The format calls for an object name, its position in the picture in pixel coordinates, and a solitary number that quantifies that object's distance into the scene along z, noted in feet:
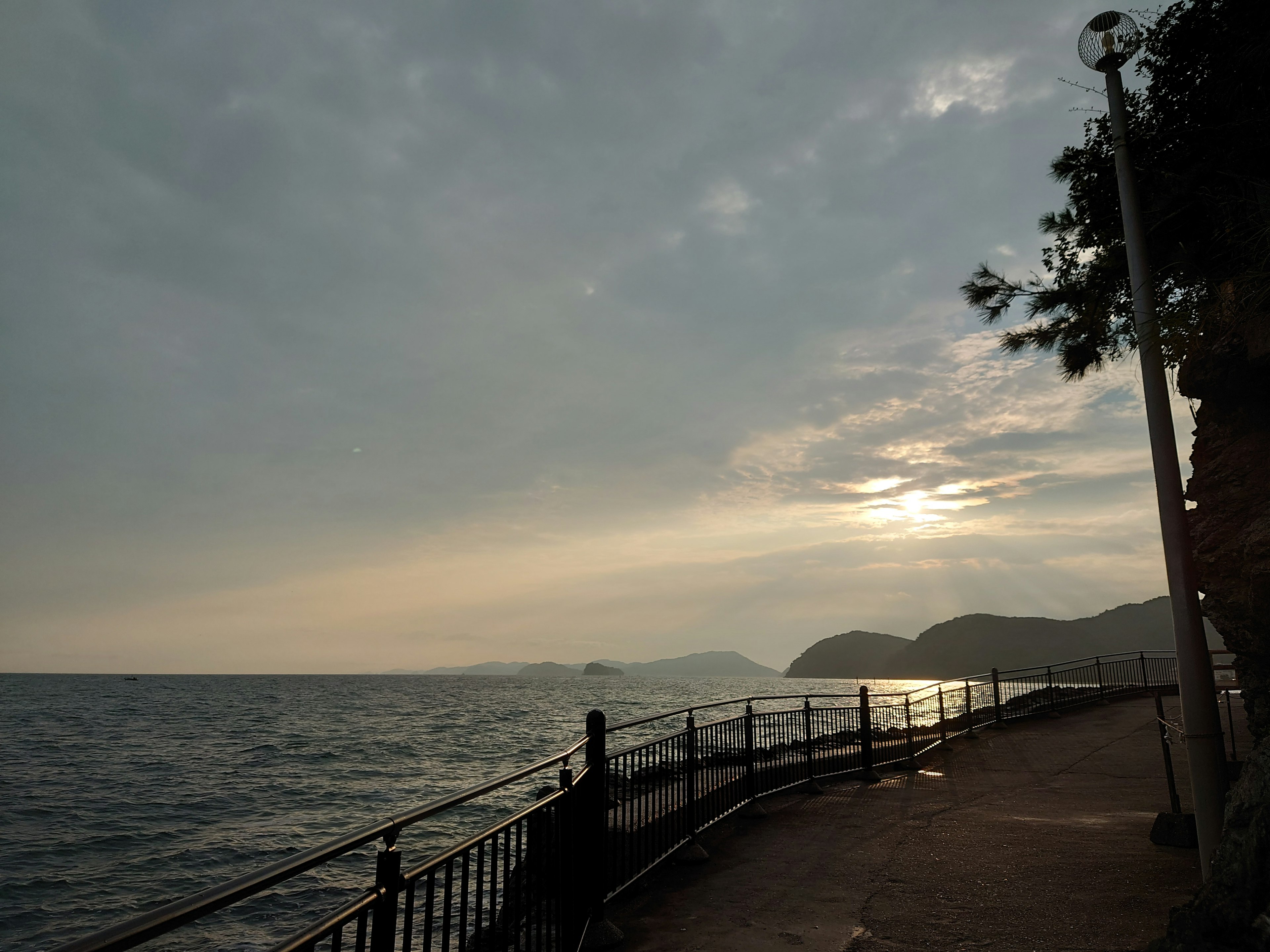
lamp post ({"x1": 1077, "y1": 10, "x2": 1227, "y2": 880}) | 20.88
